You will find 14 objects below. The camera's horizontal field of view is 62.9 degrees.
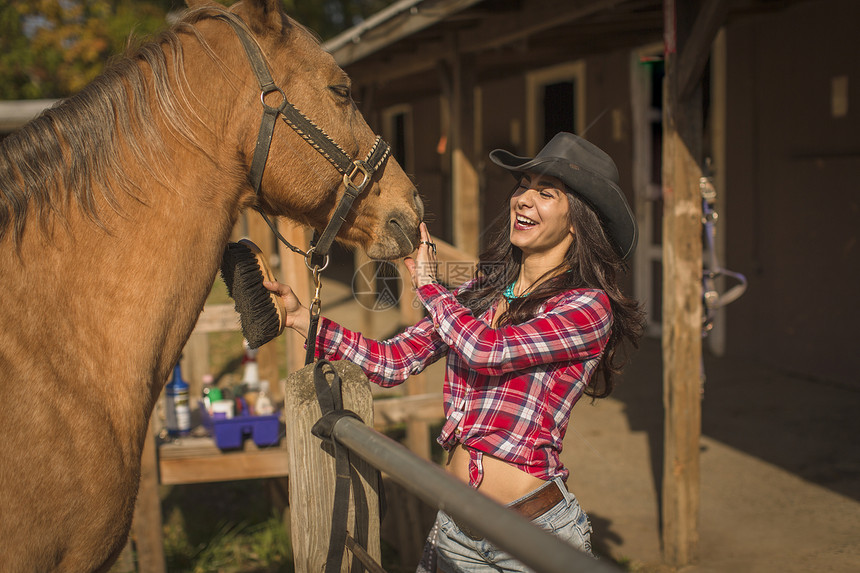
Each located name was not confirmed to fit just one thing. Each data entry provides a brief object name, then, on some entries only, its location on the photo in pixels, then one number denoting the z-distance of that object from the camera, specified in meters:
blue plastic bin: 3.57
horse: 1.54
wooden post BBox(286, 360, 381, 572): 1.58
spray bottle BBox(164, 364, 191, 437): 3.78
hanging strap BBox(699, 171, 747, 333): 3.54
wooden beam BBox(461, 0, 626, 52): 4.16
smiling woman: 1.79
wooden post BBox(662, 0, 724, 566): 3.34
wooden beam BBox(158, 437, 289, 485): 3.60
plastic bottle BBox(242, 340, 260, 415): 3.92
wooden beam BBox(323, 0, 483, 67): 4.55
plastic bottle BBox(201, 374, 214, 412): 3.81
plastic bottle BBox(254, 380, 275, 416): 3.71
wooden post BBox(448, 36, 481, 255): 5.18
